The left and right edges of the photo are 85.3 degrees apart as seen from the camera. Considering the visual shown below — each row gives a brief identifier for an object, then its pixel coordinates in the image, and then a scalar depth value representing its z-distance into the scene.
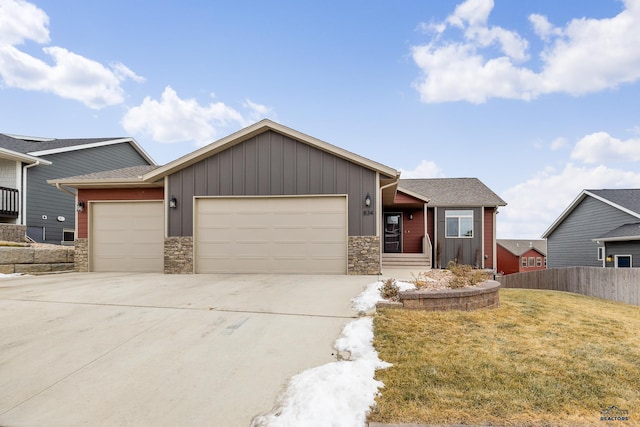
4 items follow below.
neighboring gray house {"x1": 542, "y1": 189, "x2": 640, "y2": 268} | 15.07
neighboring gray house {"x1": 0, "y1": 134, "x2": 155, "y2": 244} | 15.04
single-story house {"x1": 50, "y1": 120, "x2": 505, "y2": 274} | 9.68
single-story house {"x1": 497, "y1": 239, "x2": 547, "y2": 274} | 33.69
